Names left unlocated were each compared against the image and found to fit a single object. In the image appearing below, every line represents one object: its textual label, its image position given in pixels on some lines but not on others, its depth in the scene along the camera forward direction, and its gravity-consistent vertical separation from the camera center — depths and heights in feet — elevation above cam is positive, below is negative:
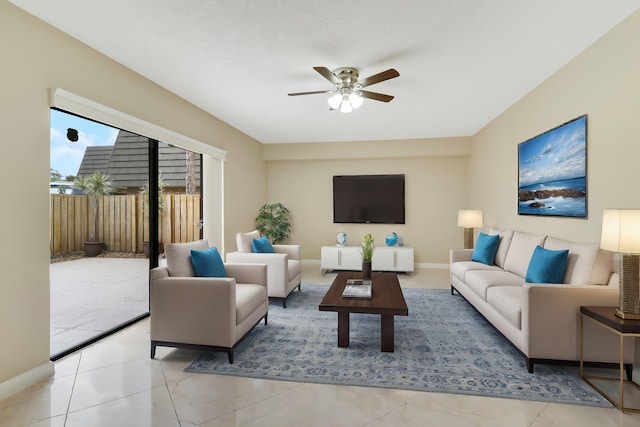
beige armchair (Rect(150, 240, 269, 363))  8.32 -2.74
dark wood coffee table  8.60 -2.64
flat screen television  21.31 +0.79
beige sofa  7.45 -2.53
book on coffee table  9.62 -2.54
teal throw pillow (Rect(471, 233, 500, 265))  13.69 -1.66
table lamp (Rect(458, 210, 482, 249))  16.40 -0.44
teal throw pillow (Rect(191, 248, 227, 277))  9.63 -1.64
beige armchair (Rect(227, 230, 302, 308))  13.02 -2.35
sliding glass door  9.41 -0.58
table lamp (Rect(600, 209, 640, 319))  6.41 -0.79
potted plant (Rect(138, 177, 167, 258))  12.32 +0.48
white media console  19.62 -3.00
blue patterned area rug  7.20 -3.96
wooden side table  6.25 -2.38
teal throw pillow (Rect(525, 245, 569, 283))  8.96 -1.62
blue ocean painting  9.67 +1.34
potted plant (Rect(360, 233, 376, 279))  12.01 -1.76
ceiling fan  10.22 +3.99
